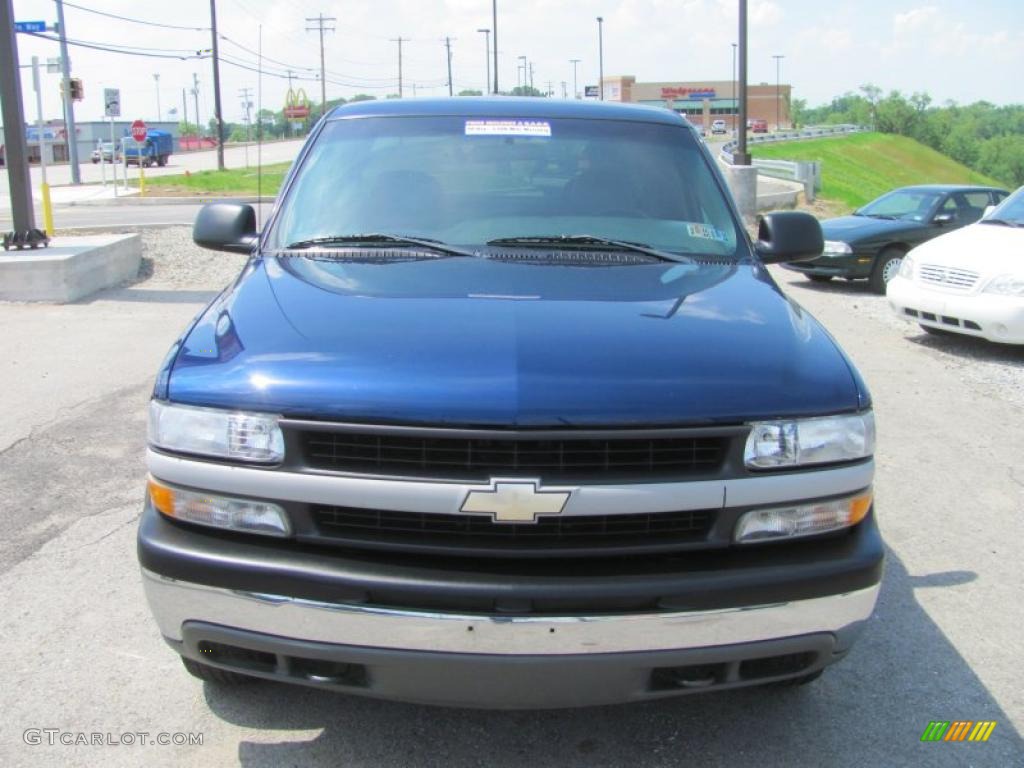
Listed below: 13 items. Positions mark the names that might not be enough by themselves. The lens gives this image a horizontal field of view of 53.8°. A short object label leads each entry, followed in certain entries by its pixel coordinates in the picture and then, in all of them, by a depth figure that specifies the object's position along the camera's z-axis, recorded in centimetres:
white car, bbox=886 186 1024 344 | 904
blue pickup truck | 248
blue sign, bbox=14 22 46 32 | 3030
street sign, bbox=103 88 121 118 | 2967
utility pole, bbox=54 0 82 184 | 3406
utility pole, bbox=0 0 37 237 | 1209
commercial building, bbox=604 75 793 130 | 11700
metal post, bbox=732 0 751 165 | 2036
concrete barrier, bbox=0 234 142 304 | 1096
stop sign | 3000
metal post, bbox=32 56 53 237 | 1522
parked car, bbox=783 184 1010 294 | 1380
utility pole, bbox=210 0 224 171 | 3408
